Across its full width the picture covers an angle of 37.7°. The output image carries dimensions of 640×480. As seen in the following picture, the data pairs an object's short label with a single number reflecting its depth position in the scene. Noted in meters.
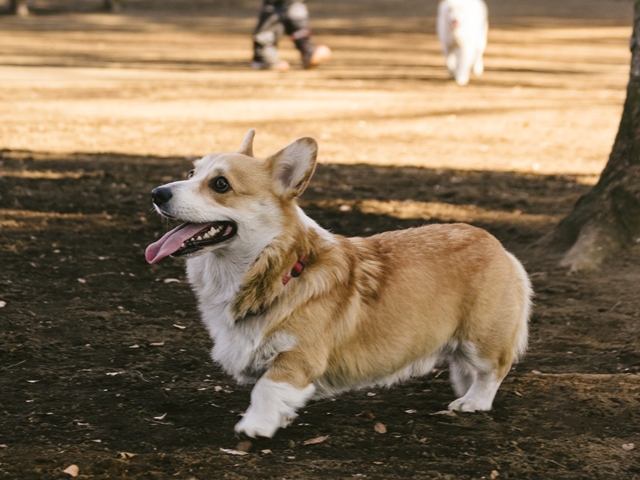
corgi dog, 4.05
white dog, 15.81
